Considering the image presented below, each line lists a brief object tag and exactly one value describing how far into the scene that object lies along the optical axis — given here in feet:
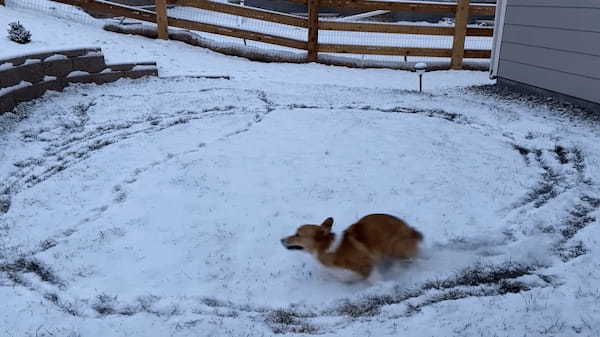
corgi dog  10.27
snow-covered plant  25.07
